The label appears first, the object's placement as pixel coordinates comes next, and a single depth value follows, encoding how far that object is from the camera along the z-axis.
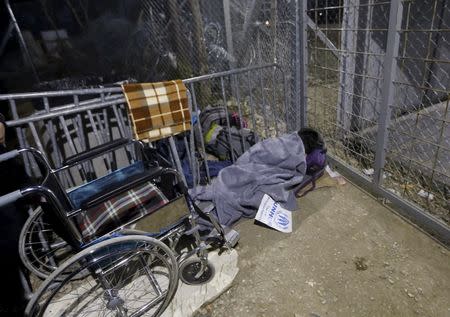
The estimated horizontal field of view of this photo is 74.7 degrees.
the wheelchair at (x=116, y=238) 1.35
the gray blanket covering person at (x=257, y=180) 2.40
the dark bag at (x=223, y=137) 3.08
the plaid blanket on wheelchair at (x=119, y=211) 1.62
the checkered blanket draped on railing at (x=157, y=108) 2.01
